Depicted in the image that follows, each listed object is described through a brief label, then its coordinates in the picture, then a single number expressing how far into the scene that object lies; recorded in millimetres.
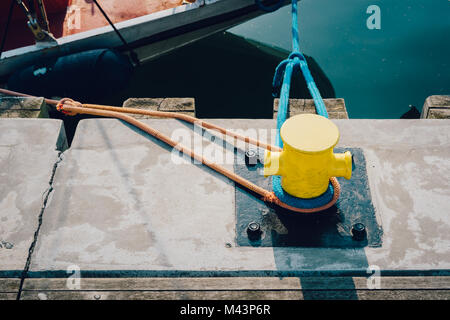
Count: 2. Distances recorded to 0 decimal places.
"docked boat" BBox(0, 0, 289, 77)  4152
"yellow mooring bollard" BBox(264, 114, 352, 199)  1863
